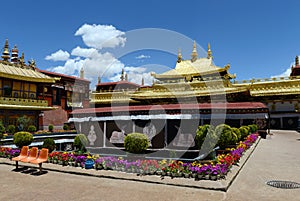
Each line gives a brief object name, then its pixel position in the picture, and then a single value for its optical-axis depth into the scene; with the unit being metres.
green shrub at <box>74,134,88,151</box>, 17.00
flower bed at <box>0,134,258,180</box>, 9.32
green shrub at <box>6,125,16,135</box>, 29.25
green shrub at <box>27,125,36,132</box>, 30.97
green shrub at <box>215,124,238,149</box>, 13.11
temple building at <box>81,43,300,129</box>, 31.38
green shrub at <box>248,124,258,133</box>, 23.25
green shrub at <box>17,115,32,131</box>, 31.77
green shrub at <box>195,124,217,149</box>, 12.44
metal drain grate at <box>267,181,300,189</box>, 8.59
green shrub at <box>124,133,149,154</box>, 12.72
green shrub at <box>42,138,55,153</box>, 17.64
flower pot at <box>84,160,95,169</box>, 11.53
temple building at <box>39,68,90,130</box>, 42.85
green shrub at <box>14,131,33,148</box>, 17.23
